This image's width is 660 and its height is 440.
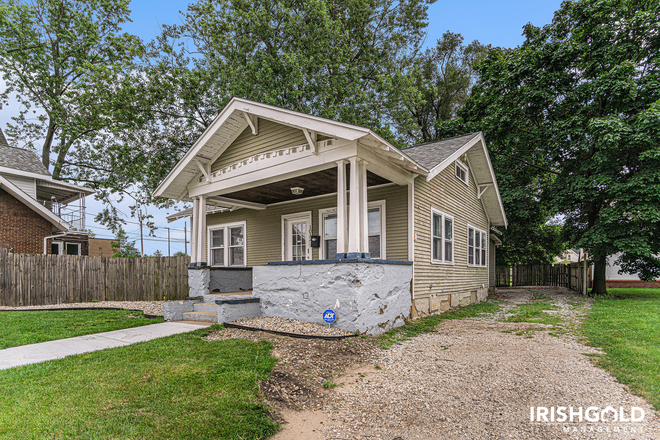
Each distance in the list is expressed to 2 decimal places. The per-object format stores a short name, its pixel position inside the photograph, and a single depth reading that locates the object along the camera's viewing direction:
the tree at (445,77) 23.30
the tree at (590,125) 11.77
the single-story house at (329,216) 6.42
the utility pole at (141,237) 18.13
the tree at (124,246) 19.66
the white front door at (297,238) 10.36
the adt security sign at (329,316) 6.17
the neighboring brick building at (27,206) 13.81
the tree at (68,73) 16.34
